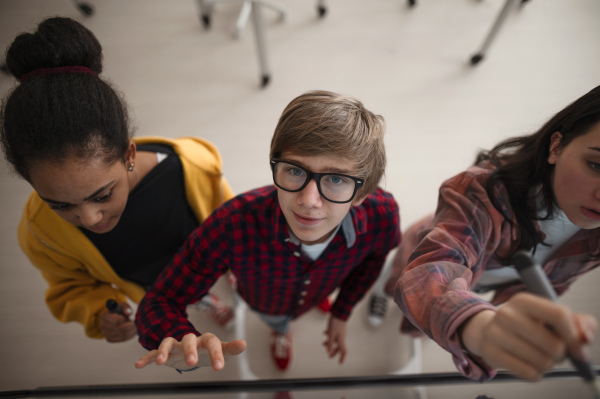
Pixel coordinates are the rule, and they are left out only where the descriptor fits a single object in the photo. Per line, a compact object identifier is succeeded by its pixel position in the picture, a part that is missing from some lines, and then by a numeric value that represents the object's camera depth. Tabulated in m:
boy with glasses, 0.58
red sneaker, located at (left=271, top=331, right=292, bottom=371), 1.13
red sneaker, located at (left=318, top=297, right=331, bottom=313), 1.37
